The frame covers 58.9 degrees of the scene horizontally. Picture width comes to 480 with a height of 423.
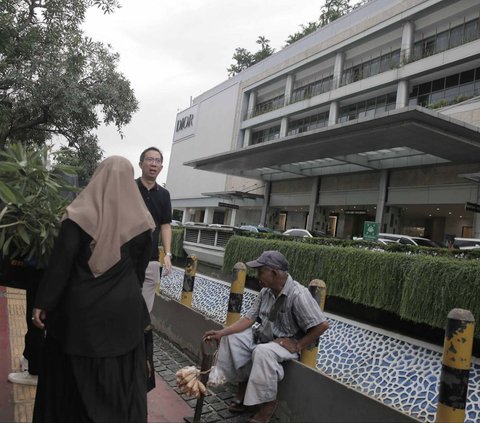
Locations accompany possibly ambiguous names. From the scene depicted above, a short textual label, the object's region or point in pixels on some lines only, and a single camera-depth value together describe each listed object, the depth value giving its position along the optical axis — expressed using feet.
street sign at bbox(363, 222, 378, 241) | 36.35
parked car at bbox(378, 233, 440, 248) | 47.17
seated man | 9.46
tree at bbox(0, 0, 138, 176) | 24.61
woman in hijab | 6.36
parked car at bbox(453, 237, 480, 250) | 36.08
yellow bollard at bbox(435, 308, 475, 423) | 6.96
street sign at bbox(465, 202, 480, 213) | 47.55
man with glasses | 11.23
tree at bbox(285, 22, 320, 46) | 125.59
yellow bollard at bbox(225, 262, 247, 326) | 13.17
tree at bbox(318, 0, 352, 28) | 119.85
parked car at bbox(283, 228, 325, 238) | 56.83
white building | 56.80
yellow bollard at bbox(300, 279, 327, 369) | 10.16
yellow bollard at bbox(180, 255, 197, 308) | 16.47
